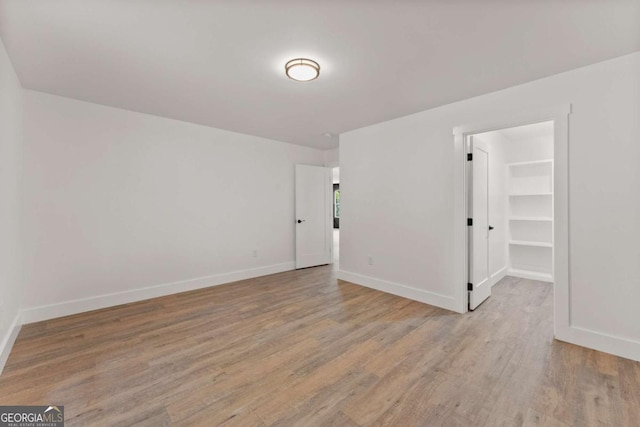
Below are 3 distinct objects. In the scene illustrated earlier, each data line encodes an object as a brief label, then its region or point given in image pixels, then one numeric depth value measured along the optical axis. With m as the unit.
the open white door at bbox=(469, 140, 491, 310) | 3.18
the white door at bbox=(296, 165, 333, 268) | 5.38
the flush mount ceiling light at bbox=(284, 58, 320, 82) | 2.22
